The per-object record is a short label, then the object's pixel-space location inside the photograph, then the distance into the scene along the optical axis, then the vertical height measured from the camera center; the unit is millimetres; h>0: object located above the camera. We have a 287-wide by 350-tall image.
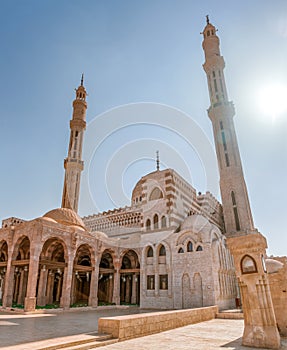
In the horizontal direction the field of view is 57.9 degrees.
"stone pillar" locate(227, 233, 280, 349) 6430 -235
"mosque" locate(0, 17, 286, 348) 19500 +3176
